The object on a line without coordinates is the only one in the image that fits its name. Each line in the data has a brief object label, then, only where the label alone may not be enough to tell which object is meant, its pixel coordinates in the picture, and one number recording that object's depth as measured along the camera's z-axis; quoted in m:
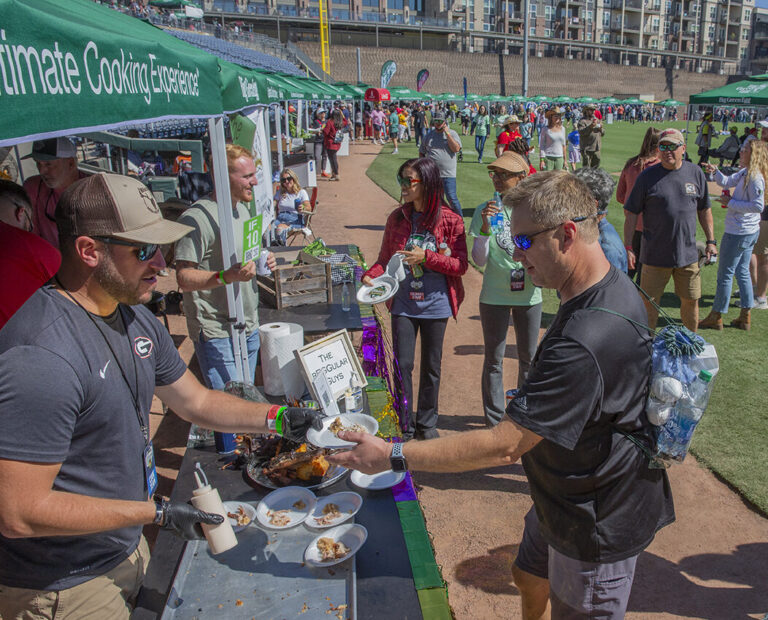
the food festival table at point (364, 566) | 2.04
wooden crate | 5.12
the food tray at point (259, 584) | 2.00
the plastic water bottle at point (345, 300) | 5.13
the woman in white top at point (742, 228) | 6.38
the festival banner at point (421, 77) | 39.65
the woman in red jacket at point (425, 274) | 4.34
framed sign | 3.24
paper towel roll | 3.37
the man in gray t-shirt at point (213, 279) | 3.75
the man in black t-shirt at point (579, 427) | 1.93
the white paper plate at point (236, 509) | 2.39
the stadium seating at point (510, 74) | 71.19
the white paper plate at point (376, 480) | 2.70
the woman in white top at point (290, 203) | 9.97
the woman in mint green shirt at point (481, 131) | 22.77
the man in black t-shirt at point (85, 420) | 1.65
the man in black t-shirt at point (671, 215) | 5.64
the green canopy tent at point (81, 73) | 1.56
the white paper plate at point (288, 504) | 2.42
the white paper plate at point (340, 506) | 2.40
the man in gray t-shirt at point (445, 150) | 10.65
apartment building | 79.75
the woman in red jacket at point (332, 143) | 18.23
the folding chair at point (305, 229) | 9.34
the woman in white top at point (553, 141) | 12.53
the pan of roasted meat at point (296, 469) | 2.72
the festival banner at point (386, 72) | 35.88
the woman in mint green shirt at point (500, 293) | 4.41
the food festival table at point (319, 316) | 4.71
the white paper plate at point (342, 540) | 2.19
